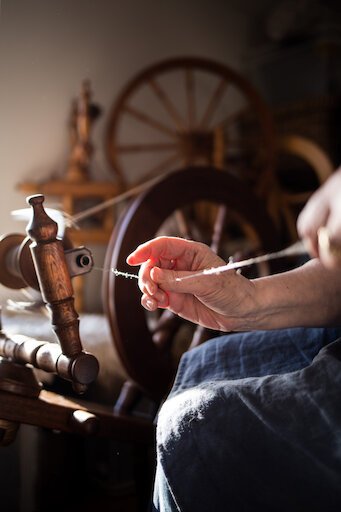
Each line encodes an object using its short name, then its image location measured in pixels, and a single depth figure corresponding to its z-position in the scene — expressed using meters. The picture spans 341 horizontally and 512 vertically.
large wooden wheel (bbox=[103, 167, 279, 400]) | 1.02
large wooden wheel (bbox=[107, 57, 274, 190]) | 2.62
